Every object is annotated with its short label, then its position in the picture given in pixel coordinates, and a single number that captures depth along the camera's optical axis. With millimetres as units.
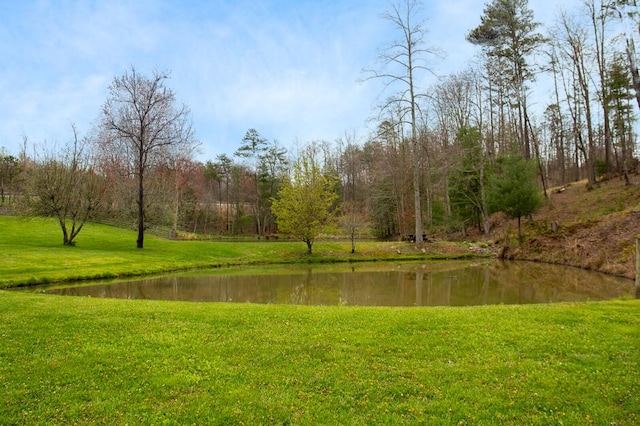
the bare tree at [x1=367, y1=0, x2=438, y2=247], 25547
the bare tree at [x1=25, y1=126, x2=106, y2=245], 22062
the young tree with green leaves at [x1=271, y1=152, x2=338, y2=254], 25469
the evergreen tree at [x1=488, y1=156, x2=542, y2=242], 25281
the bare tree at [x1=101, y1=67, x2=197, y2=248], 23281
